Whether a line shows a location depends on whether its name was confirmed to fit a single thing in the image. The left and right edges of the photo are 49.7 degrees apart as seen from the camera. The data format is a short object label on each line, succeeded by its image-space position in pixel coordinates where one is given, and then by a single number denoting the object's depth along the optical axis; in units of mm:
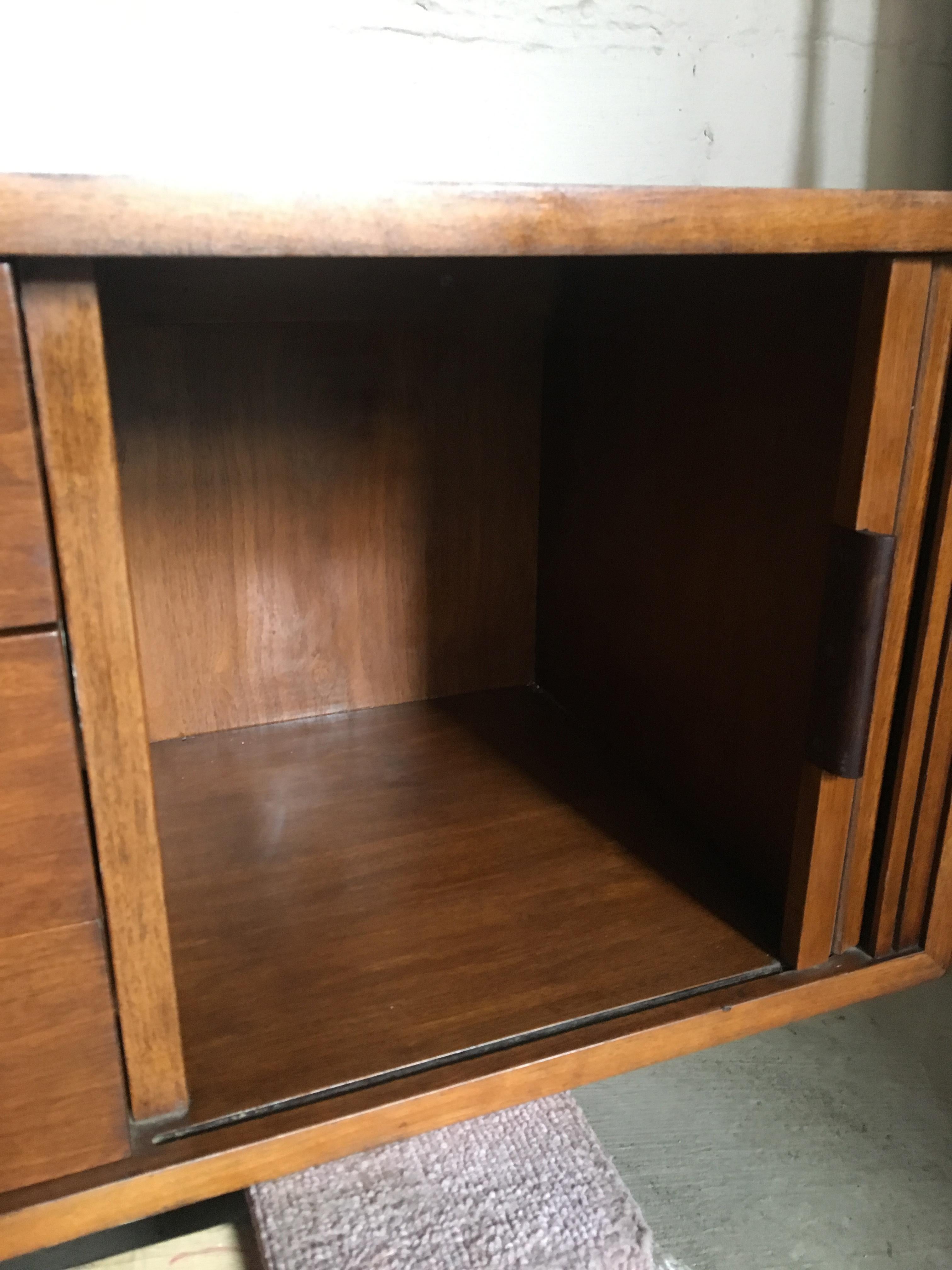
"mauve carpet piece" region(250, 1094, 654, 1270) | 645
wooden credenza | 431
